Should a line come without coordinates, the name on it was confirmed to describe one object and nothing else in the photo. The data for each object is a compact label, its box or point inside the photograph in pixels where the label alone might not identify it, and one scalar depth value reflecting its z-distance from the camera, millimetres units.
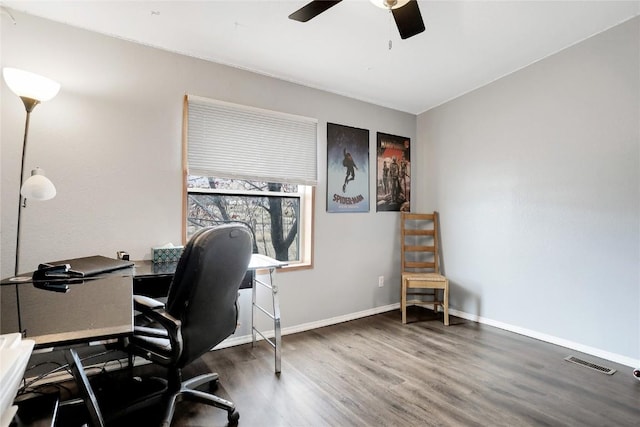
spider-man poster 3385
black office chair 1500
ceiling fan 1702
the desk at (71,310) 873
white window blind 2641
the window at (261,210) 2781
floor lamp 1742
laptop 1669
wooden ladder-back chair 3463
